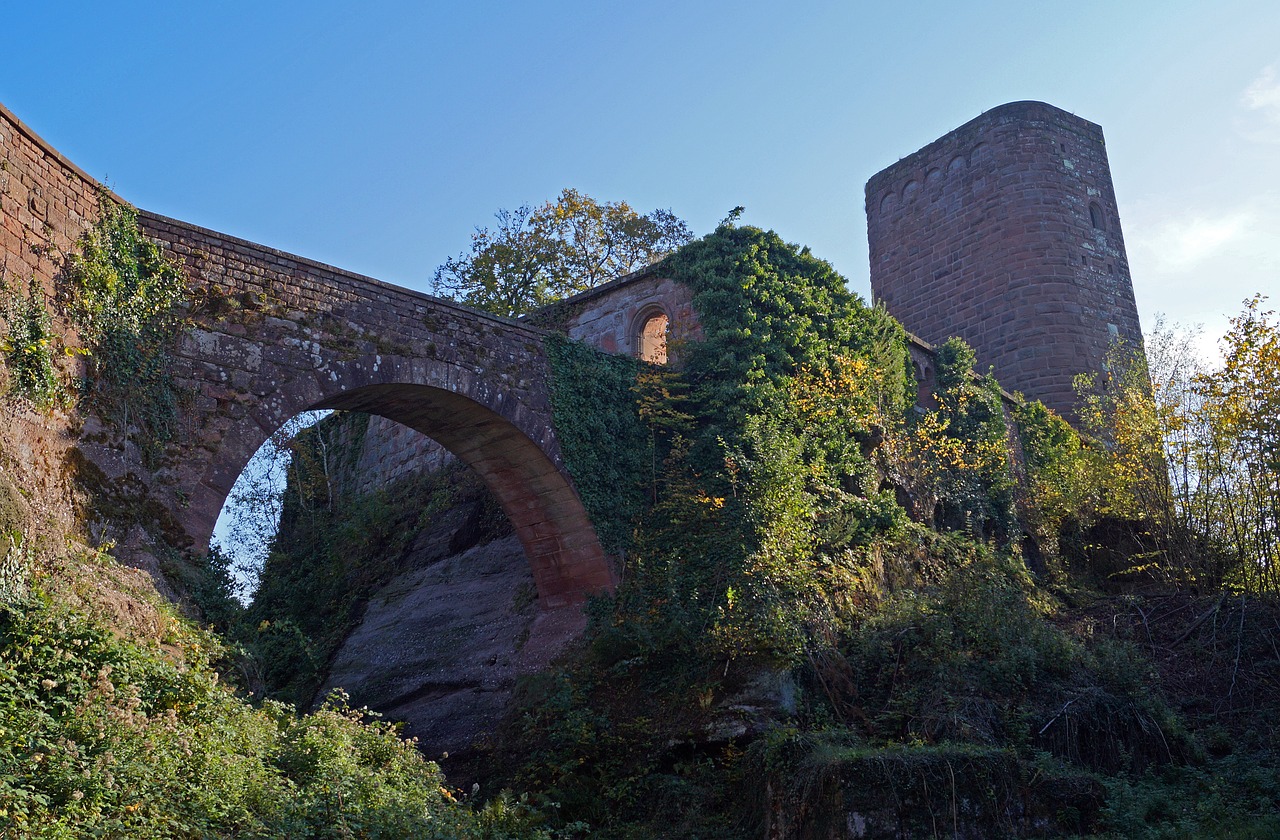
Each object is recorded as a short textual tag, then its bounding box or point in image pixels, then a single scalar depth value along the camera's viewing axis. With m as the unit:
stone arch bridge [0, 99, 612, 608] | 9.50
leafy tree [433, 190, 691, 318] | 22.56
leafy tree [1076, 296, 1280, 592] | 13.15
